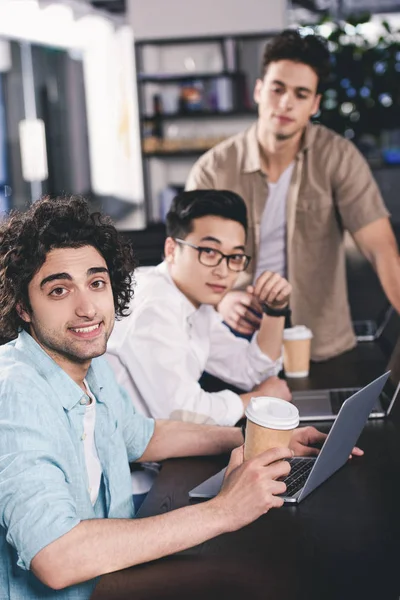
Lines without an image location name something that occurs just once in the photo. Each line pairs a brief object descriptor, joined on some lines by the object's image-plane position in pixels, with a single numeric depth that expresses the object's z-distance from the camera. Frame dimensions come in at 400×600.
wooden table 1.19
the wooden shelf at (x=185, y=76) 6.85
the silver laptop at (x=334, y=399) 2.00
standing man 2.75
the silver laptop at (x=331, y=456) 1.45
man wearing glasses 2.01
